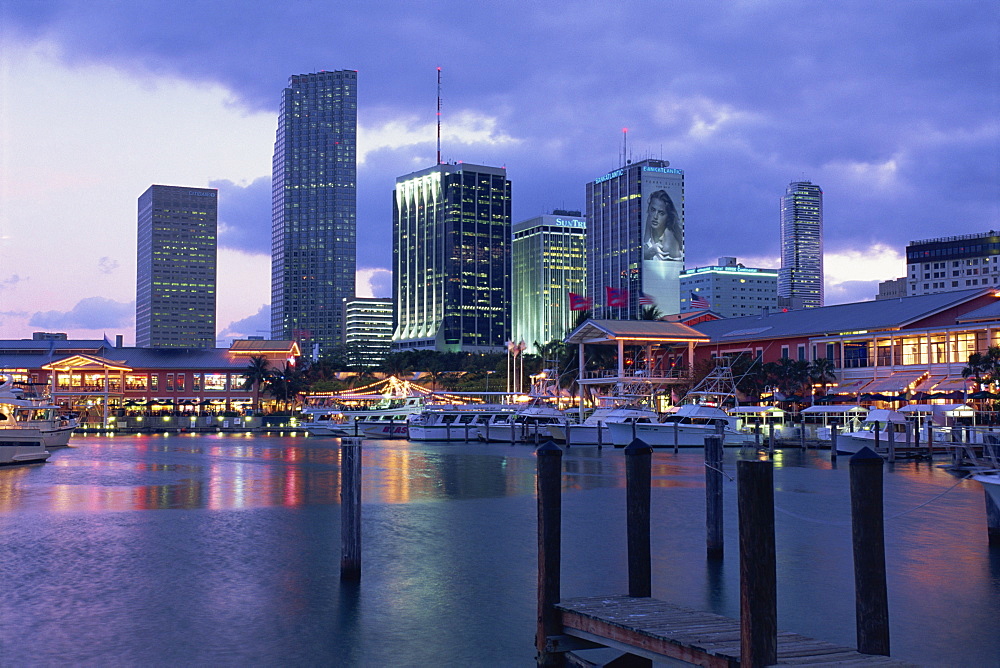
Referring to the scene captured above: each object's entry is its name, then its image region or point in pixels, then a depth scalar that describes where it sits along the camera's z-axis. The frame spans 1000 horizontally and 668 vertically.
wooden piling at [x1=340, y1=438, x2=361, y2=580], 18.56
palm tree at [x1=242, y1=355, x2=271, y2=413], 133.75
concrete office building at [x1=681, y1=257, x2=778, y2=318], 112.24
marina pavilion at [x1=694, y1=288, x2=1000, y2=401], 73.06
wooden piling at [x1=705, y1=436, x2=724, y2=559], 21.28
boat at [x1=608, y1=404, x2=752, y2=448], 66.38
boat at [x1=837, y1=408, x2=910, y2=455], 55.84
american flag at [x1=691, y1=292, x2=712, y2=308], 112.56
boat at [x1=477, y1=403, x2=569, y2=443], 79.75
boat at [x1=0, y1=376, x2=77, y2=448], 57.81
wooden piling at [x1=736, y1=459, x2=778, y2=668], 9.73
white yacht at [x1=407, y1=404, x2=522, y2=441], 85.62
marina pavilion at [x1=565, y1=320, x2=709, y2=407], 86.44
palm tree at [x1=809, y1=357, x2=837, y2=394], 80.69
